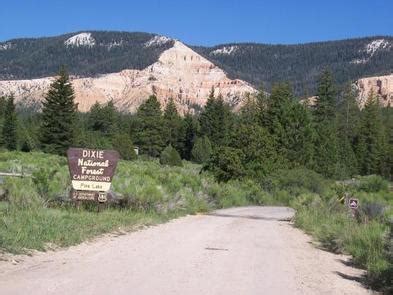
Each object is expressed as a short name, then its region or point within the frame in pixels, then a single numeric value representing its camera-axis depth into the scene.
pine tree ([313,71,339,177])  77.25
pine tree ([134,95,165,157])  109.38
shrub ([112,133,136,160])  89.12
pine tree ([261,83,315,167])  66.50
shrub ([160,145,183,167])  84.62
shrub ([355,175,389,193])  56.42
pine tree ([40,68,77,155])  80.69
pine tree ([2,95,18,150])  91.34
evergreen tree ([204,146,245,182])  49.03
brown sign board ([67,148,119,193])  18.41
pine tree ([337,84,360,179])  95.31
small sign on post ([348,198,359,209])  21.62
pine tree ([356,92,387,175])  103.50
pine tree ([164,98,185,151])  116.31
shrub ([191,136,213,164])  102.69
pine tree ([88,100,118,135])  126.41
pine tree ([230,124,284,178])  49.72
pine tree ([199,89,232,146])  111.12
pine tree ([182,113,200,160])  116.25
